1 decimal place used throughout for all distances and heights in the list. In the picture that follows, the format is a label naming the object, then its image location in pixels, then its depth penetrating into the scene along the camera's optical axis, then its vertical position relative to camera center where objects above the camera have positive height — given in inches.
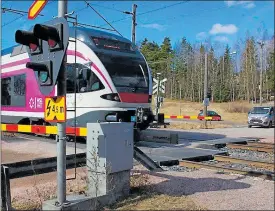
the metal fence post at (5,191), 182.2 -43.8
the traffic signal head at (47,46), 173.2 +31.4
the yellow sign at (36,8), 169.8 +49.7
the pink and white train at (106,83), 422.3 +31.0
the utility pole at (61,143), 180.0 -18.6
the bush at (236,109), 1695.4 -8.6
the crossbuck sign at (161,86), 788.9 +48.8
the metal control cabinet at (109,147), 201.2 -23.5
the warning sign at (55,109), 176.4 -0.8
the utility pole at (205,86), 943.7 +57.9
